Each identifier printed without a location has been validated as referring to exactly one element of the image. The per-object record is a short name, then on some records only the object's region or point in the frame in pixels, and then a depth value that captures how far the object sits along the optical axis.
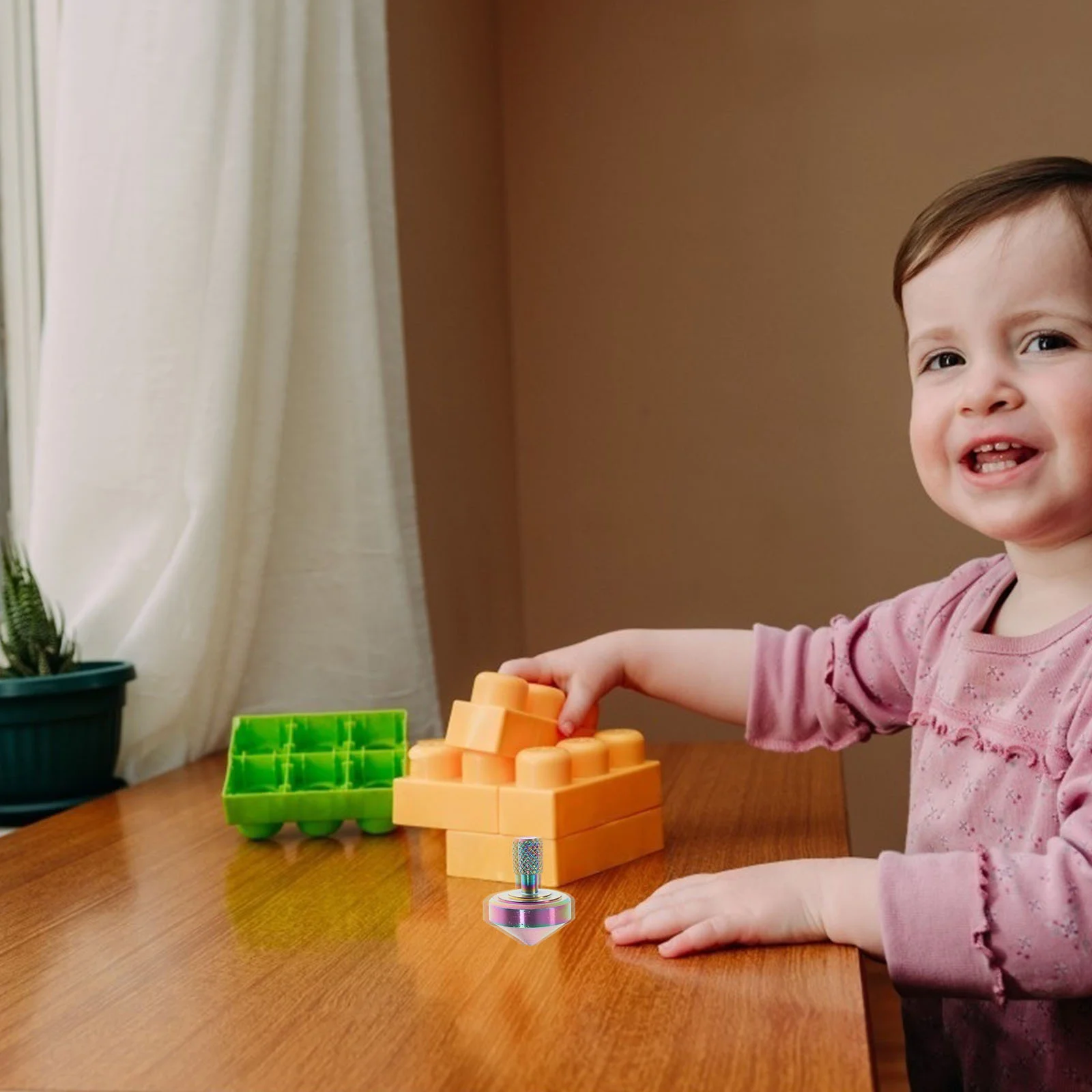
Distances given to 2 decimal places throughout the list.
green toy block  0.94
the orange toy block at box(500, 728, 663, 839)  0.80
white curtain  1.31
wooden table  0.53
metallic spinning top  0.71
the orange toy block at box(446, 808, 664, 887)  0.80
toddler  0.68
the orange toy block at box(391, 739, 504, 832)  0.83
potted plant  1.17
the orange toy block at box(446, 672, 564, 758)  0.84
